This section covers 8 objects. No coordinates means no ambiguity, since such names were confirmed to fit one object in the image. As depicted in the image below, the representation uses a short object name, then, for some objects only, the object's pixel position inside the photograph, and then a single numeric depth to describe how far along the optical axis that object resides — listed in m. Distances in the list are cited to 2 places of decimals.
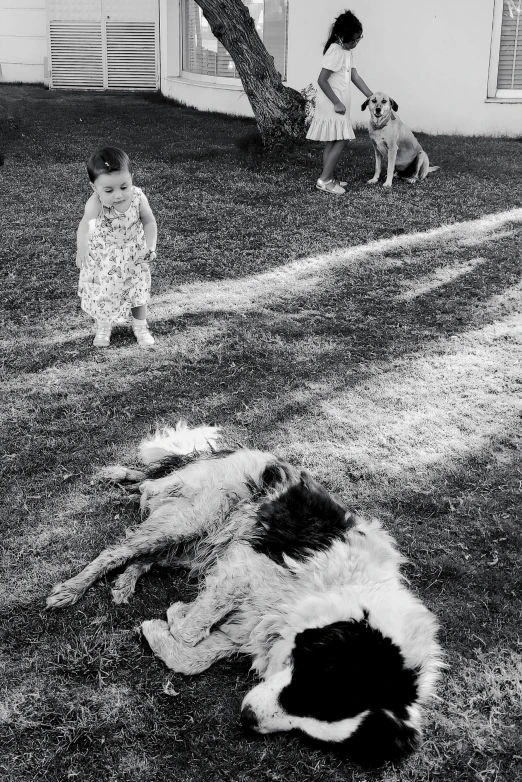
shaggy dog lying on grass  2.08
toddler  4.41
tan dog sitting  8.51
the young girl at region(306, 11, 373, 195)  7.85
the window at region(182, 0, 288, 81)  13.35
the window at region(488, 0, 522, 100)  11.73
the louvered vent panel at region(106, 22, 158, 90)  16.98
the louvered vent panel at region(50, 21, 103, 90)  17.14
